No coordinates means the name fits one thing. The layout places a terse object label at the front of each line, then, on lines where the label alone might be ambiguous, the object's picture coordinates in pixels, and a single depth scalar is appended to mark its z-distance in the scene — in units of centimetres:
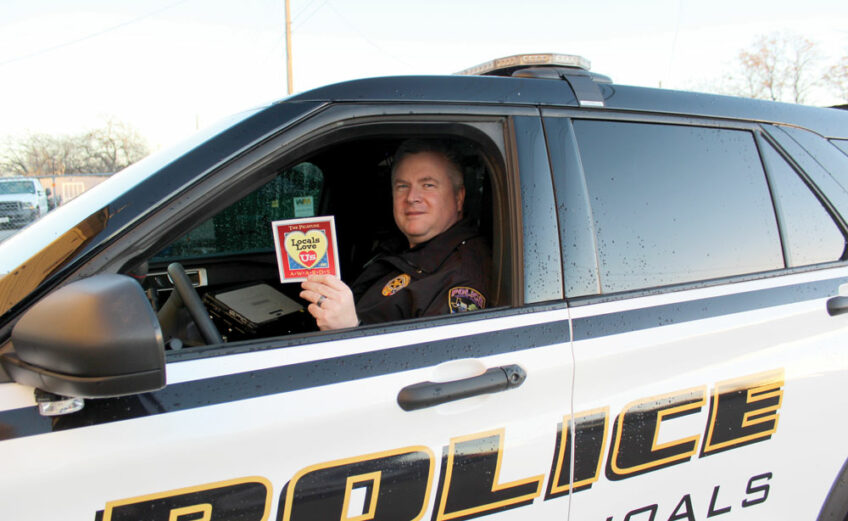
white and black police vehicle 99
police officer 146
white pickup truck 1109
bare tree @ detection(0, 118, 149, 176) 3147
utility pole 2199
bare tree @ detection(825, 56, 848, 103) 3288
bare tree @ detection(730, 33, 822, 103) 3678
